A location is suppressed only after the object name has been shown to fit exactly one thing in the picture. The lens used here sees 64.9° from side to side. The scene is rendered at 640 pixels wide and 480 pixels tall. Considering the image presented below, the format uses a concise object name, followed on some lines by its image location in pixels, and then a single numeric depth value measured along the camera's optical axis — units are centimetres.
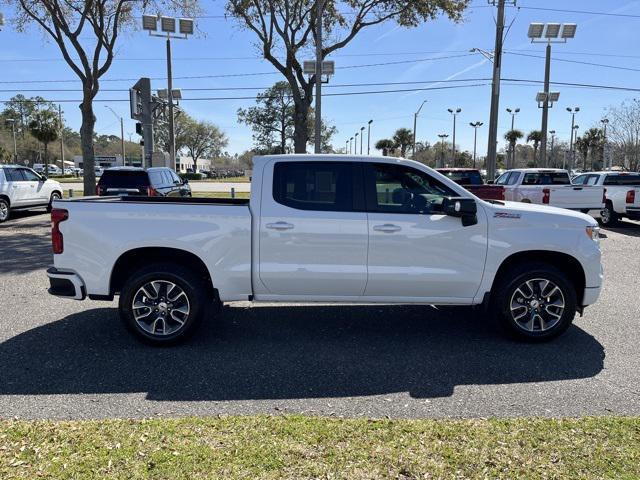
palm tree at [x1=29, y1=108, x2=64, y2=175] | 5231
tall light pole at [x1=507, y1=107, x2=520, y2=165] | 7132
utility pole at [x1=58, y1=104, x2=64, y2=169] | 5470
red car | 1325
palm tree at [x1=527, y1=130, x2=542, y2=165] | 7700
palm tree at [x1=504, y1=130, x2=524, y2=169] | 7231
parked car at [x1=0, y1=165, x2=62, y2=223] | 1515
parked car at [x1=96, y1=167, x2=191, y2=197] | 1316
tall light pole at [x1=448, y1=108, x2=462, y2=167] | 6009
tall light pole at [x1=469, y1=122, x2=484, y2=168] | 7425
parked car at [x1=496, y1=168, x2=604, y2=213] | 1472
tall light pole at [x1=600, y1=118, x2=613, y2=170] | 3985
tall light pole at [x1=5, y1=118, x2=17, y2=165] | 7144
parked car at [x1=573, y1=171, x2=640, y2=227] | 1520
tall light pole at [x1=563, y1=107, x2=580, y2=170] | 6159
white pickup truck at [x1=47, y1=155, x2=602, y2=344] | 489
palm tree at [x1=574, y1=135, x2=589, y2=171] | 7369
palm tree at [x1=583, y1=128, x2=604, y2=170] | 6943
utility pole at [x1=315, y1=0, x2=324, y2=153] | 1814
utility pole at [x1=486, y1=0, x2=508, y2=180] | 2075
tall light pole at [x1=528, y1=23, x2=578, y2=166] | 2609
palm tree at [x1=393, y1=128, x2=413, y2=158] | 8062
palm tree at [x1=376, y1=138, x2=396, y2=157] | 7881
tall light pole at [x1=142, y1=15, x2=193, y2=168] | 2147
